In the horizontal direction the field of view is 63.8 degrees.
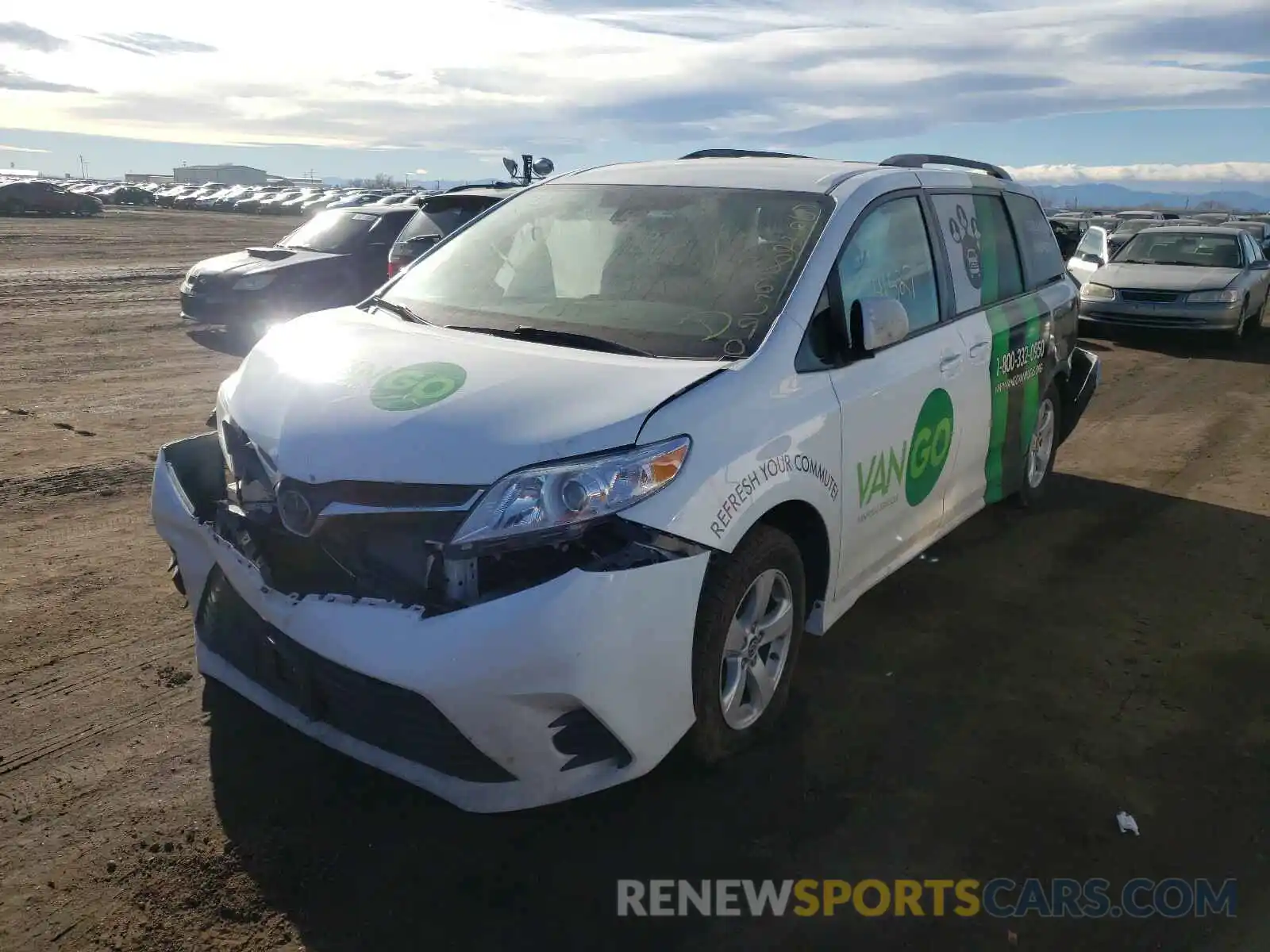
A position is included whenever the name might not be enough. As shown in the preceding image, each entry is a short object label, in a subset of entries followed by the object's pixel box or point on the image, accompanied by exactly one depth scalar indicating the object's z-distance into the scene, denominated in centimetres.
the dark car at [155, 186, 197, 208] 5934
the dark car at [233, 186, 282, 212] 5631
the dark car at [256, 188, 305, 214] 5438
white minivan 261
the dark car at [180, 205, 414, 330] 1169
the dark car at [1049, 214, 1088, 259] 834
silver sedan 1265
